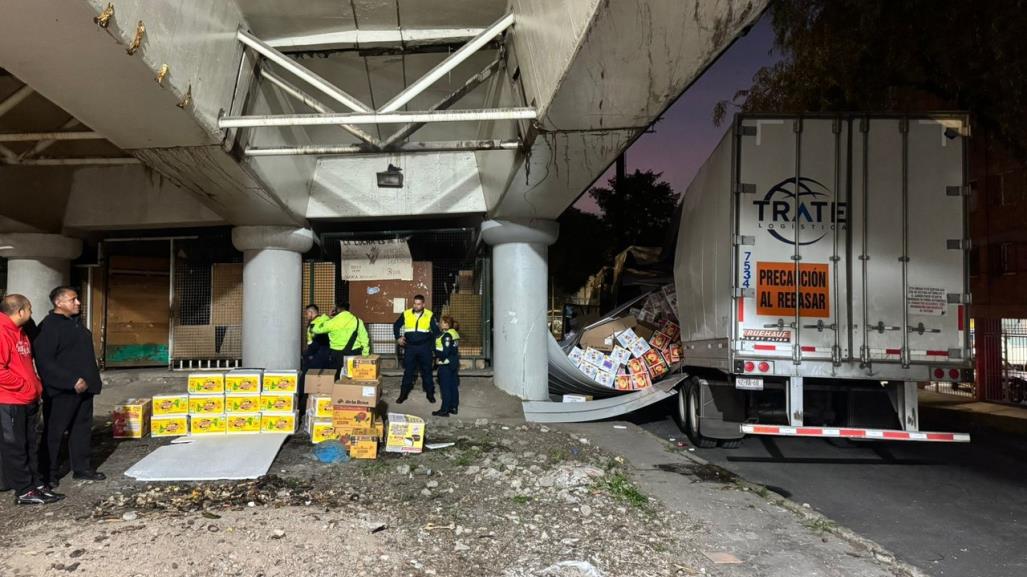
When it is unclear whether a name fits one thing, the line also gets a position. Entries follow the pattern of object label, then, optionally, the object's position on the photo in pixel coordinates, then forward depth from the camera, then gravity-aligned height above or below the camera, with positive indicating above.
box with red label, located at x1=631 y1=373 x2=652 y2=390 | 10.62 -1.27
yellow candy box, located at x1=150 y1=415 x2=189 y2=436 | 7.29 -1.42
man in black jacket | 5.42 -0.67
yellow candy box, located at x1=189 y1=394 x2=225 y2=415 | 7.38 -1.17
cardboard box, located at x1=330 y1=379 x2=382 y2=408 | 6.83 -0.97
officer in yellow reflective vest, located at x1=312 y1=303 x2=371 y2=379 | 9.43 -0.42
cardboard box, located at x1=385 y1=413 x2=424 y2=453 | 6.80 -1.43
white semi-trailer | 6.69 +0.51
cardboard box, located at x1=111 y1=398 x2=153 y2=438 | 7.19 -1.34
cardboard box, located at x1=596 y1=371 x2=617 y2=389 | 10.57 -1.23
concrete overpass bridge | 4.56 +1.91
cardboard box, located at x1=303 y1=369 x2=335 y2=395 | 7.49 -0.94
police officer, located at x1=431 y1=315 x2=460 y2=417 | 9.12 -0.92
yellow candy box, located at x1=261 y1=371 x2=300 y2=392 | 7.57 -0.93
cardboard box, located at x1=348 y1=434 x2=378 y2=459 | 6.59 -1.51
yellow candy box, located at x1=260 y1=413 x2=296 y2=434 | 7.46 -1.41
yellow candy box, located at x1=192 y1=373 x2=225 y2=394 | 7.37 -0.93
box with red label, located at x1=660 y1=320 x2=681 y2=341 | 10.76 -0.41
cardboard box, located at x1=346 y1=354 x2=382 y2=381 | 7.54 -0.76
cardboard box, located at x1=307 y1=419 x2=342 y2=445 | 7.18 -1.45
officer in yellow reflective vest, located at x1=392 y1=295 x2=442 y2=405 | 9.19 -0.46
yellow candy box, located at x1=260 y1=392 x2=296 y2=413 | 7.51 -1.18
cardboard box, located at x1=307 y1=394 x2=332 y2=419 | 7.24 -1.18
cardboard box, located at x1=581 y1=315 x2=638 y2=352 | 10.94 -0.48
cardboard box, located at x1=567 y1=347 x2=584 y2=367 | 10.82 -0.86
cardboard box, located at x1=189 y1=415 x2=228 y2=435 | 7.35 -1.42
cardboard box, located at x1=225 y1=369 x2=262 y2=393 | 7.45 -0.90
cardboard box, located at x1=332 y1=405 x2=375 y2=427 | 6.87 -1.23
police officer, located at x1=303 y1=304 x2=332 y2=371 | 9.65 -0.71
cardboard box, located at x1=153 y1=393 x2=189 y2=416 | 7.30 -1.17
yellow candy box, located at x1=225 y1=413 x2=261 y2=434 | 7.38 -1.41
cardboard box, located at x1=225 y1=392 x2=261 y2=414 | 7.43 -1.17
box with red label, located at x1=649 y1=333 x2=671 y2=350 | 10.81 -0.60
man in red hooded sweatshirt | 4.98 -0.92
